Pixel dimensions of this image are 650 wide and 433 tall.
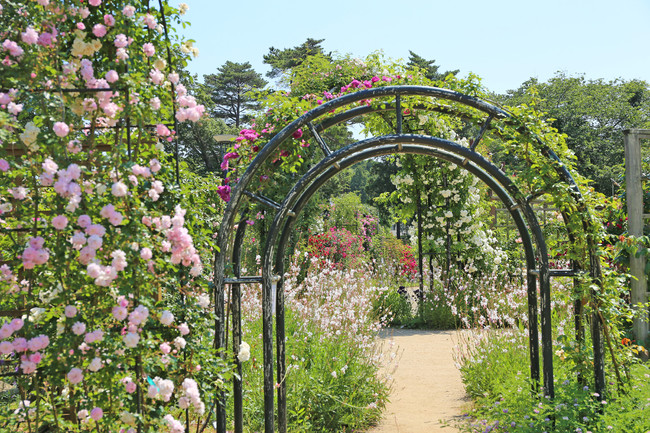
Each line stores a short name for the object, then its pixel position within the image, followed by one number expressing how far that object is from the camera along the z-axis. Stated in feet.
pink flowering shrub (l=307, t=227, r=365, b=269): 35.65
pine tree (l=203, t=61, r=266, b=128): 105.81
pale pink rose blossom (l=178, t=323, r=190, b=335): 7.82
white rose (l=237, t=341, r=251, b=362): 10.23
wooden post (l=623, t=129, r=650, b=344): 15.61
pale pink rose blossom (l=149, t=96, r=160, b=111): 7.49
